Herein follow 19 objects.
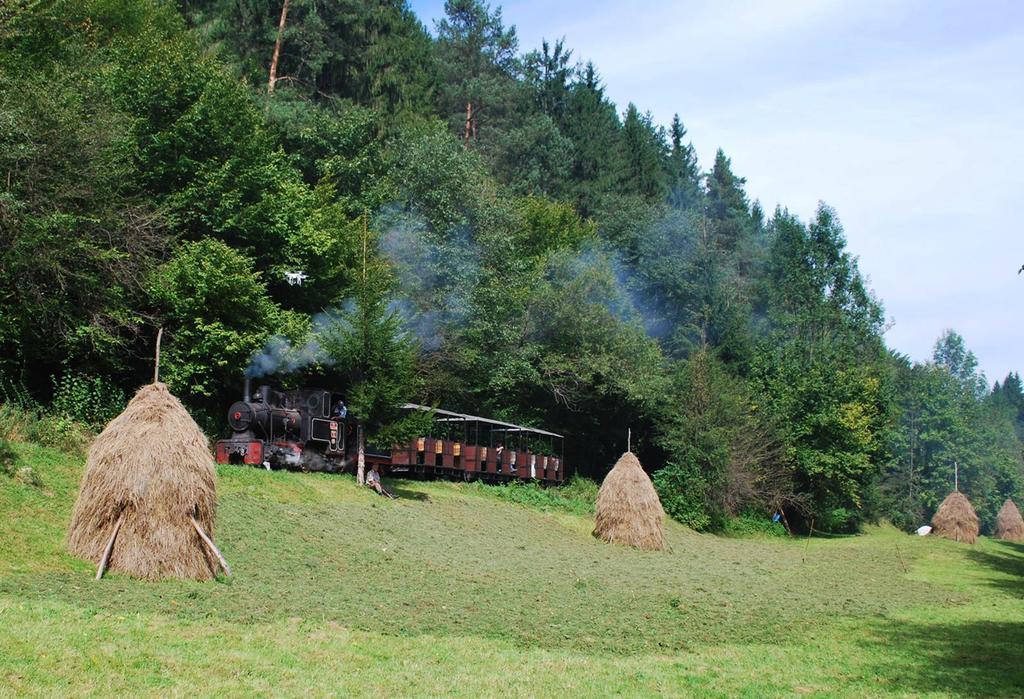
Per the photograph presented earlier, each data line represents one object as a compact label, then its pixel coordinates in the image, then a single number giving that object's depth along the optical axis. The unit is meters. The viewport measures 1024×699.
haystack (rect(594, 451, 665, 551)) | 27.52
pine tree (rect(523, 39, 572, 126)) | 69.25
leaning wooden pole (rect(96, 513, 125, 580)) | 13.70
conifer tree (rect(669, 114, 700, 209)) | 73.50
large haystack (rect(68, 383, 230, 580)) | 14.15
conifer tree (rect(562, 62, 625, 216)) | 66.69
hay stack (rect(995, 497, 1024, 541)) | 54.06
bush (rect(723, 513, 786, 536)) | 43.33
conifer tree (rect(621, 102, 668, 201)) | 70.88
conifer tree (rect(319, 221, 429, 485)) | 27.62
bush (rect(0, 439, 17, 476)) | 17.77
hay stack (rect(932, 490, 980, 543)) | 44.41
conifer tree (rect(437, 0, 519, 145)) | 61.88
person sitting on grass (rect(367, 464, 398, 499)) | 27.80
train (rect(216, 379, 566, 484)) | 27.30
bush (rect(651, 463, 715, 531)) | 40.69
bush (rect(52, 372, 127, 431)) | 24.91
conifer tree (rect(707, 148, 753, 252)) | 79.38
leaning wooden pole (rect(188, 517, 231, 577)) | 14.44
